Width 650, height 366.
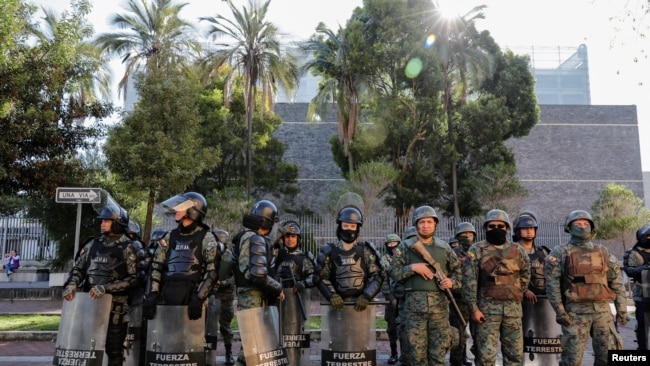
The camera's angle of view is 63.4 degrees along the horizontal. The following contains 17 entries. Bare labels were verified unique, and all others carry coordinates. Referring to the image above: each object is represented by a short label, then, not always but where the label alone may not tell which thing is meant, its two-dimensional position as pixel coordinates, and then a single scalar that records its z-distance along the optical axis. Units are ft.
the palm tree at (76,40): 38.81
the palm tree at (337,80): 77.15
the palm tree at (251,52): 71.67
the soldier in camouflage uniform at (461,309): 24.85
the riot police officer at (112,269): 20.51
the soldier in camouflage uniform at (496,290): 19.76
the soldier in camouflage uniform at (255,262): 18.49
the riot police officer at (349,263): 20.36
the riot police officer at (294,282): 21.90
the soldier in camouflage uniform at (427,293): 19.43
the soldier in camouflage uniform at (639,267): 24.92
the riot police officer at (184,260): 18.57
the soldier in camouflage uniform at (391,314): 26.23
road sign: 27.22
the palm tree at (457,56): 75.25
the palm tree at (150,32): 65.06
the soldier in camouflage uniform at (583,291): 20.01
